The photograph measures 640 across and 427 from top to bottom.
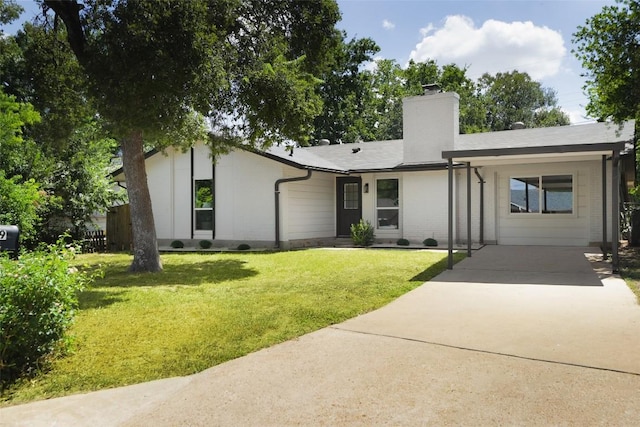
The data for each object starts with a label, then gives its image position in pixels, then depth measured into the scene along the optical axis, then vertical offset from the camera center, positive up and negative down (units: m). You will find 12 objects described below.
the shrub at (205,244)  16.86 -0.67
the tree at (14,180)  12.52 +1.15
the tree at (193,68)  8.38 +2.90
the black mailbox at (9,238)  4.69 -0.12
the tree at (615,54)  11.74 +4.16
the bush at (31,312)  4.16 -0.75
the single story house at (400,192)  14.96 +1.06
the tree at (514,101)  45.66 +11.65
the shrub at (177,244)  17.28 -0.68
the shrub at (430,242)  15.93 -0.59
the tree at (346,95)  33.69 +8.86
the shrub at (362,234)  16.55 -0.34
